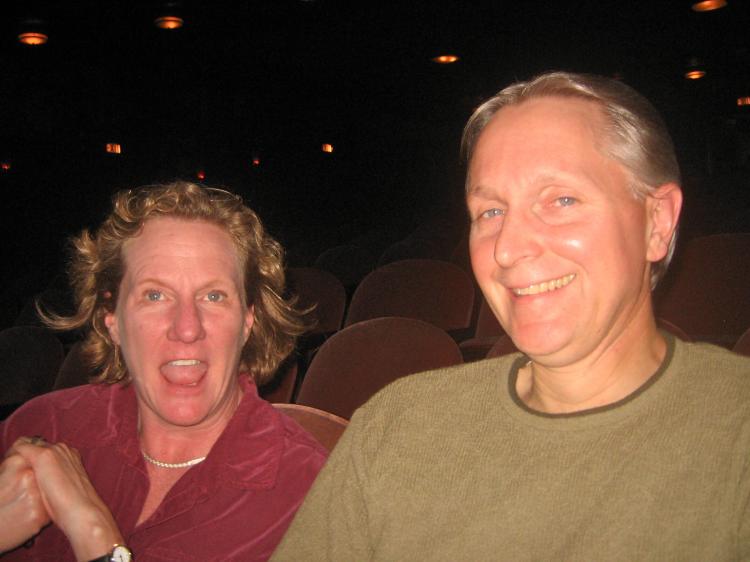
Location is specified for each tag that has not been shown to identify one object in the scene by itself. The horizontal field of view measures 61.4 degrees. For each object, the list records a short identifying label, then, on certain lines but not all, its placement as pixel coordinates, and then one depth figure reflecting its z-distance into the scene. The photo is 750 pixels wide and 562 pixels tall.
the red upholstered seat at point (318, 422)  1.79
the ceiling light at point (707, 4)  6.89
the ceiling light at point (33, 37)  6.50
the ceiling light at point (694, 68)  11.95
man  1.01
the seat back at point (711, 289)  3.13
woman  1.47
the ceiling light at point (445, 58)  9.87
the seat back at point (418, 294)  3.86
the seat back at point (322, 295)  4.24
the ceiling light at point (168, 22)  6.64
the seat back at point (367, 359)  2.40
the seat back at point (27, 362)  3.12
